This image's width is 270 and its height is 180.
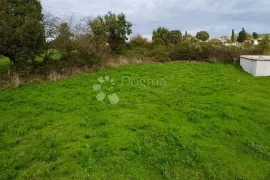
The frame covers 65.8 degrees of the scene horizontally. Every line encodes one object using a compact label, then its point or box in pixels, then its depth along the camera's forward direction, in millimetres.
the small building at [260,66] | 13202
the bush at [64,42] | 12781
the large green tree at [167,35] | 25938
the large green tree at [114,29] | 19209
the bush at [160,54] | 19031
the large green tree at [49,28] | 12936
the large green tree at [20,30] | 10281
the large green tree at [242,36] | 41594
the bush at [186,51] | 19156
